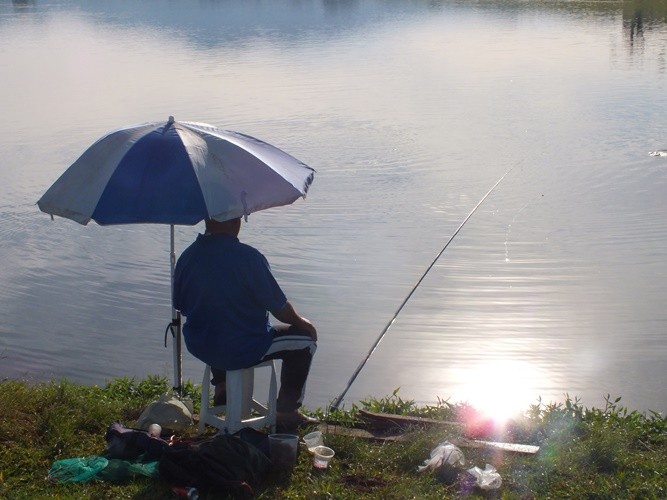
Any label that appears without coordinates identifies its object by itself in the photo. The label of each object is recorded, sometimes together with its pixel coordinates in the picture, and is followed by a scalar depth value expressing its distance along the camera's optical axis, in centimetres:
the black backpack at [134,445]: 409
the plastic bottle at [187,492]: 371
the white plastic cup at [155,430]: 421
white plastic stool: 425
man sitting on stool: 414
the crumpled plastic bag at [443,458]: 399
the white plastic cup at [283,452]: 403
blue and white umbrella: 404
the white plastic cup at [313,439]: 419
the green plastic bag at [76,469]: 399
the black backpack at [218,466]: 377
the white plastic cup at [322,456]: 405
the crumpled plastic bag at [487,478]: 382
